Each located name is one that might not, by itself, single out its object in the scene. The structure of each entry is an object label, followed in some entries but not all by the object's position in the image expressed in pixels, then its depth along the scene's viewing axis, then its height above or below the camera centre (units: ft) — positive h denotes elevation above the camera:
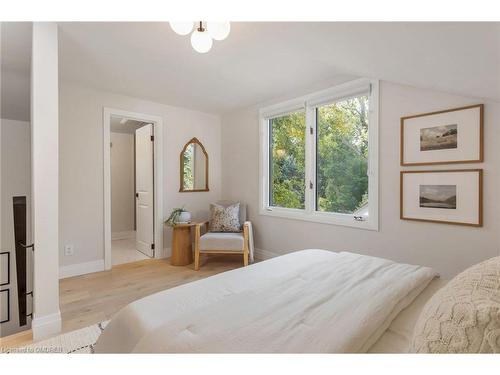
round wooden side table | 11.80 -2.82
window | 9.15 +1.14
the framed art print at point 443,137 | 6.84 +1.34
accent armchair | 10.98 -2.52
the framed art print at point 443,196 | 6.84 -0.34
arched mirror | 13.71 +0.93
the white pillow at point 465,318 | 2.19 -1.22
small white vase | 12.26 -1.55
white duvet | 2.90 -1.71
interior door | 12.98 -0.34
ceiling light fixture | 5.35 +3.27
